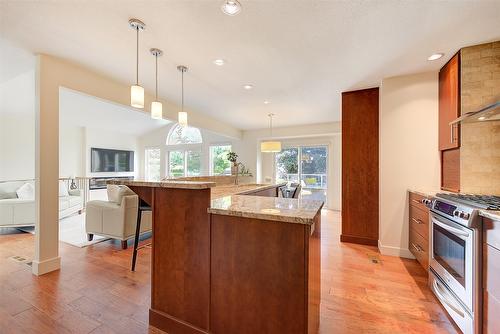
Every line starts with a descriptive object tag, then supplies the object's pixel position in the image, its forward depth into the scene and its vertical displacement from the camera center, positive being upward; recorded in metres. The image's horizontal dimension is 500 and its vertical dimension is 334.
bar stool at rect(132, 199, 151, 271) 2.53 -0.70
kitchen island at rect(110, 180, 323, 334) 1.21 -0.59
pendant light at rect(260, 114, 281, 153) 5.02 +0.46
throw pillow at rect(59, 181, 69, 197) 5.26 -0.57
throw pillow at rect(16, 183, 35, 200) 4.43 -0.53
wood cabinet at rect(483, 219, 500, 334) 1.29 -0.67
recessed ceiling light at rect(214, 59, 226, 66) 2.57 +1.26
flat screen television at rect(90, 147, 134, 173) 6.81 +0.21
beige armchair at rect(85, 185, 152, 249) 3.20 -0.76
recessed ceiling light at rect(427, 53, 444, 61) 2.38 +1.23
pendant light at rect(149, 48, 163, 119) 2.34 +0.66
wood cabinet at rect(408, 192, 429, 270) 2.33 -0.71
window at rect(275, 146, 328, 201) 6.65 -0.04
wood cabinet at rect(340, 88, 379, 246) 3.38 +0.01
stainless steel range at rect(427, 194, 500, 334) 1.45 -0.68
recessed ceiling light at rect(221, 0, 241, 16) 1.65 +1.24
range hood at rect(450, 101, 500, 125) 1.71 +0.46
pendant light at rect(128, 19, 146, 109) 1.91 +0.68
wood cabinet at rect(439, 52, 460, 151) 2.35 +0.74
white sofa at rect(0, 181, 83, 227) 3.84 -0.79
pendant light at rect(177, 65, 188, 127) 2.76 +0.68
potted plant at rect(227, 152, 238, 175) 3.65 +0.05
